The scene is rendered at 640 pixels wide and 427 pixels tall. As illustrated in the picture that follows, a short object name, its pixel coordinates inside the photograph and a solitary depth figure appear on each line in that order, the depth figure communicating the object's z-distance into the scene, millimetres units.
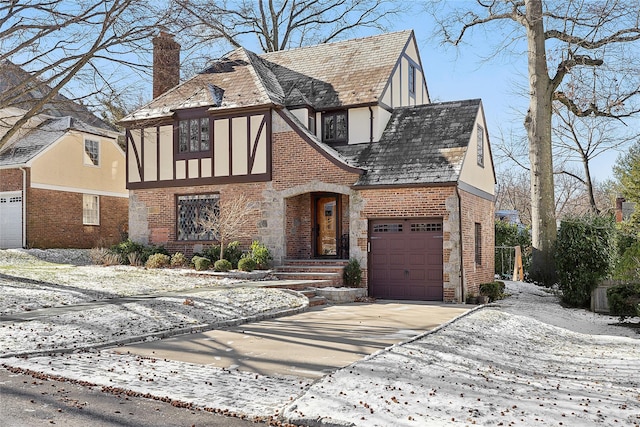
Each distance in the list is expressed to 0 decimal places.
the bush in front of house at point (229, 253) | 18234
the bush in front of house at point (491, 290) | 17281
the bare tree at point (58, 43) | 13508
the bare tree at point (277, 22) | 30797
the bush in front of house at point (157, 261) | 18828
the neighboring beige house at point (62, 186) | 23594
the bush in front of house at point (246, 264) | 17406
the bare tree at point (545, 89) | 19625
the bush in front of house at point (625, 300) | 12773
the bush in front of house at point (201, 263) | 17781
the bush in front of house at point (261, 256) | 17864
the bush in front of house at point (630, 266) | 12125
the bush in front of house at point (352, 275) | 16547
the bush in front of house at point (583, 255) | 15875
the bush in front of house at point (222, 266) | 17500
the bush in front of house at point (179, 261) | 18766
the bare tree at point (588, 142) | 30230
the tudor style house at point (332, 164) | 16391
